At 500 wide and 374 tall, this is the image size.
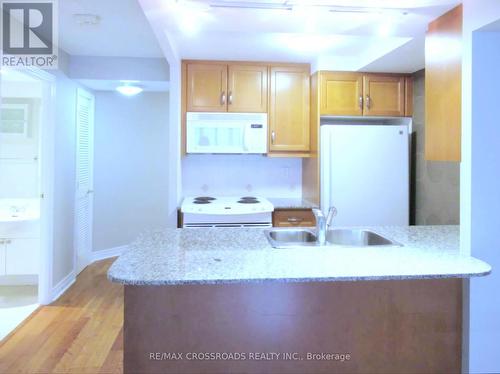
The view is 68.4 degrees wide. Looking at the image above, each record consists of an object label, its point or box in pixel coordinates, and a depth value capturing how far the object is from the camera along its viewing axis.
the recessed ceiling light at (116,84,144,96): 3.82
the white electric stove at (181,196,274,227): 3.10
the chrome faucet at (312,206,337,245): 2.05
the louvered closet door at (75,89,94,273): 4.04
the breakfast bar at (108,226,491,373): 1.44
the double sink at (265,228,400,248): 2.19
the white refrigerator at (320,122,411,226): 3.25
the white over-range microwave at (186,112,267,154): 3.41
